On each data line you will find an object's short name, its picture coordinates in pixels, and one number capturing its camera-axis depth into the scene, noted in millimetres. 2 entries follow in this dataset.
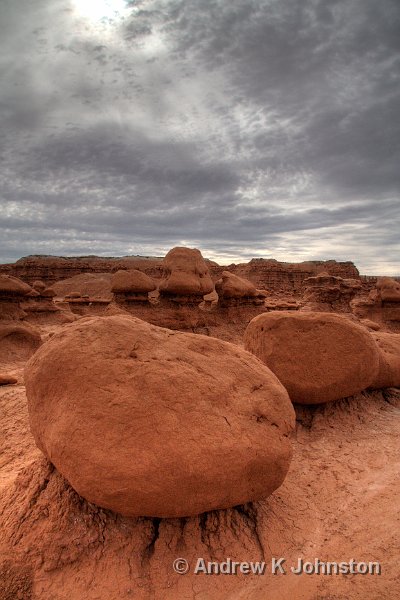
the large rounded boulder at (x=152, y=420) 2191
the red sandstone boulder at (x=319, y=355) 4227
